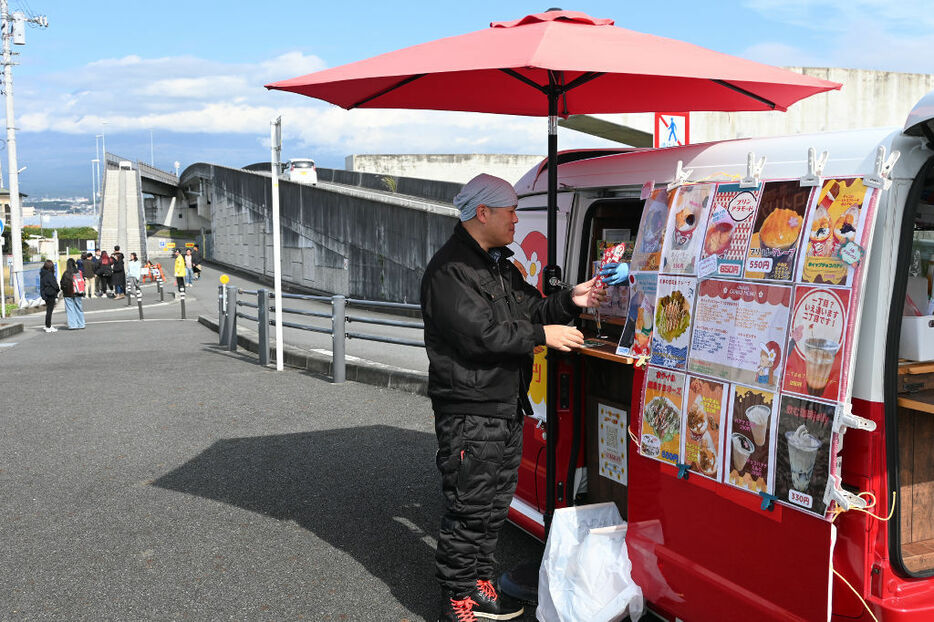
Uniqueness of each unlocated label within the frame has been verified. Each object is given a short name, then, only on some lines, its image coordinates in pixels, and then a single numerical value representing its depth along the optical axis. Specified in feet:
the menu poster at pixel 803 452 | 8.91
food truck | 8.64
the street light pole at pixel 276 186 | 36.83
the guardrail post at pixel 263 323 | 38.78
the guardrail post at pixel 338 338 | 33.37
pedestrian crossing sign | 29.19
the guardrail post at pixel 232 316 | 44.86
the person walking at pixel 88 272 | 108.58
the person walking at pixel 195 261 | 134.19
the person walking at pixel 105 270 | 110.32
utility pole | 100.94
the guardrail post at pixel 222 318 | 46.97
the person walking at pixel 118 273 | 106.32
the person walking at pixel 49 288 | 65.05
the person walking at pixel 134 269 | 103.50
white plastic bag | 11.69
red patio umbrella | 10.64
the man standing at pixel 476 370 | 11.85
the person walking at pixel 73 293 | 63.26
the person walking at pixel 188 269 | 115.44
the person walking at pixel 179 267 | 91.78
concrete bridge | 72.43
